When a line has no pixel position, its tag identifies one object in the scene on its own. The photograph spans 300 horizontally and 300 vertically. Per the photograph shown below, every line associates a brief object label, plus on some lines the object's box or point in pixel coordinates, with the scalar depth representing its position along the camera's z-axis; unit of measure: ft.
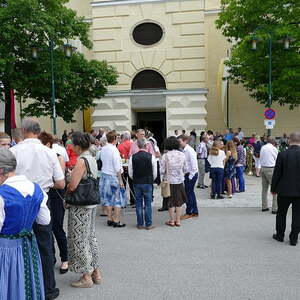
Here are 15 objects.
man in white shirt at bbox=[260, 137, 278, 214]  29.70
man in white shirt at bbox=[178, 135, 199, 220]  28.04
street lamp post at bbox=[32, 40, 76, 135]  54.66
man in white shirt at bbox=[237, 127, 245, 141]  69.83
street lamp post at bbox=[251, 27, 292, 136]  55.11
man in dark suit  21.47
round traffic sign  54.85
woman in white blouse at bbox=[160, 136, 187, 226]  25.93
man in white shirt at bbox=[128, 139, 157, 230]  25.00
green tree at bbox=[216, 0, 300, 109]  59.26
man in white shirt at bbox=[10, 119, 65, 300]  14.01
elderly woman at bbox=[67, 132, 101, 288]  15.62
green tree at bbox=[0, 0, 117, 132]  52.16
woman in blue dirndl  10.15
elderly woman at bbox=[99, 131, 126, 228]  25.75
